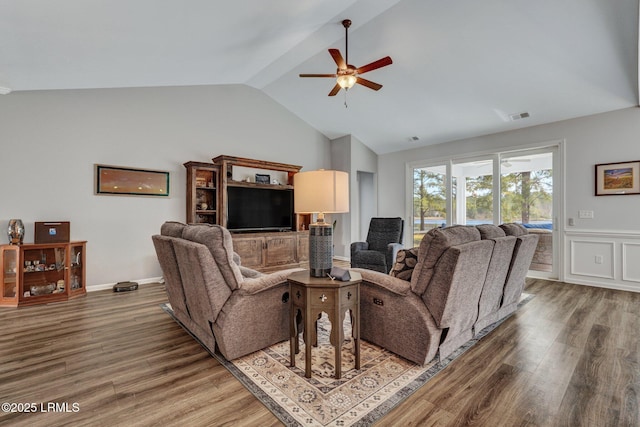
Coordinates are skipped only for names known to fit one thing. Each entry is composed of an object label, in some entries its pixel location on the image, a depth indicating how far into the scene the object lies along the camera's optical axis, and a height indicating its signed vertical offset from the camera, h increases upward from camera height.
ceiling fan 3.08 +1.60
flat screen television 5.31 +0.13
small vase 3.46 -0.18
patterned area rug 1.58 -1.05
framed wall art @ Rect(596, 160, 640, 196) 4.12 +0.52
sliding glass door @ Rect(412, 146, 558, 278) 4.95 +0.39
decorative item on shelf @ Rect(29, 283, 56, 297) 3.49 -0.87
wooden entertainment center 5.03 +0.20
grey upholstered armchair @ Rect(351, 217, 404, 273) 4.45 -0.50
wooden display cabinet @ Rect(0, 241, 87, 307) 3.38 -0.69
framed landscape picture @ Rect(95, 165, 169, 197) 4.22 +0.52
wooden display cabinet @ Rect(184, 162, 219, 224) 4.88 +0.40
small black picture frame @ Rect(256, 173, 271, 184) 5.65 +0.72
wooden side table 1.87 -0.57
